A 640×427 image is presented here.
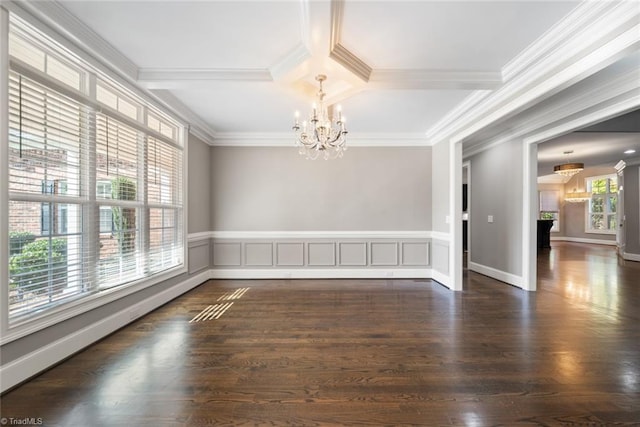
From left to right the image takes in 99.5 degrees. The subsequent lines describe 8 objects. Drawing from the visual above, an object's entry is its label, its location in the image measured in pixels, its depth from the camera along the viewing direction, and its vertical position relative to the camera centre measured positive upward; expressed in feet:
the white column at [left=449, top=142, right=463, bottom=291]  14.43 +0.01
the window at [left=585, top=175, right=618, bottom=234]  33.68 +1.00
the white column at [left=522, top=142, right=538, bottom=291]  14.34 -0.27
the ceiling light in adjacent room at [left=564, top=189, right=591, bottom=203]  33.04 +2.06
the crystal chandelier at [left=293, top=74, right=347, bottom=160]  9.58 +3.06
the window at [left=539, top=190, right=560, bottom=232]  39.52 +1.30
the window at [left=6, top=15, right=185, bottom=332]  6.40 +0.99
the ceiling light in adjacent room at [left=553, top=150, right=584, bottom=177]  22.65 +3.80
